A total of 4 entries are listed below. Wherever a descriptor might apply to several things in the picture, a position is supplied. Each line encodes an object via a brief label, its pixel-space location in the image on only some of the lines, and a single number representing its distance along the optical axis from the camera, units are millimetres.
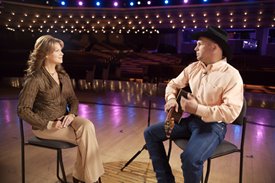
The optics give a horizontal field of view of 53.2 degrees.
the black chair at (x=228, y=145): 1940
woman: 2092
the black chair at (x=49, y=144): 2053
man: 1847
